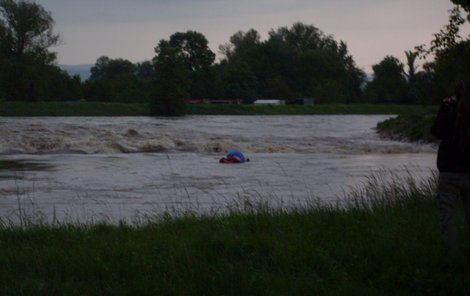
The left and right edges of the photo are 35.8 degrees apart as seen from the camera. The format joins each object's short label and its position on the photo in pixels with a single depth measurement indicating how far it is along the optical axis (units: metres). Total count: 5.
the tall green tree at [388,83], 138.88
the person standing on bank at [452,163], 7.91
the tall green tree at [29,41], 91.94
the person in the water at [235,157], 29.97
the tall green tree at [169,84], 88.62
